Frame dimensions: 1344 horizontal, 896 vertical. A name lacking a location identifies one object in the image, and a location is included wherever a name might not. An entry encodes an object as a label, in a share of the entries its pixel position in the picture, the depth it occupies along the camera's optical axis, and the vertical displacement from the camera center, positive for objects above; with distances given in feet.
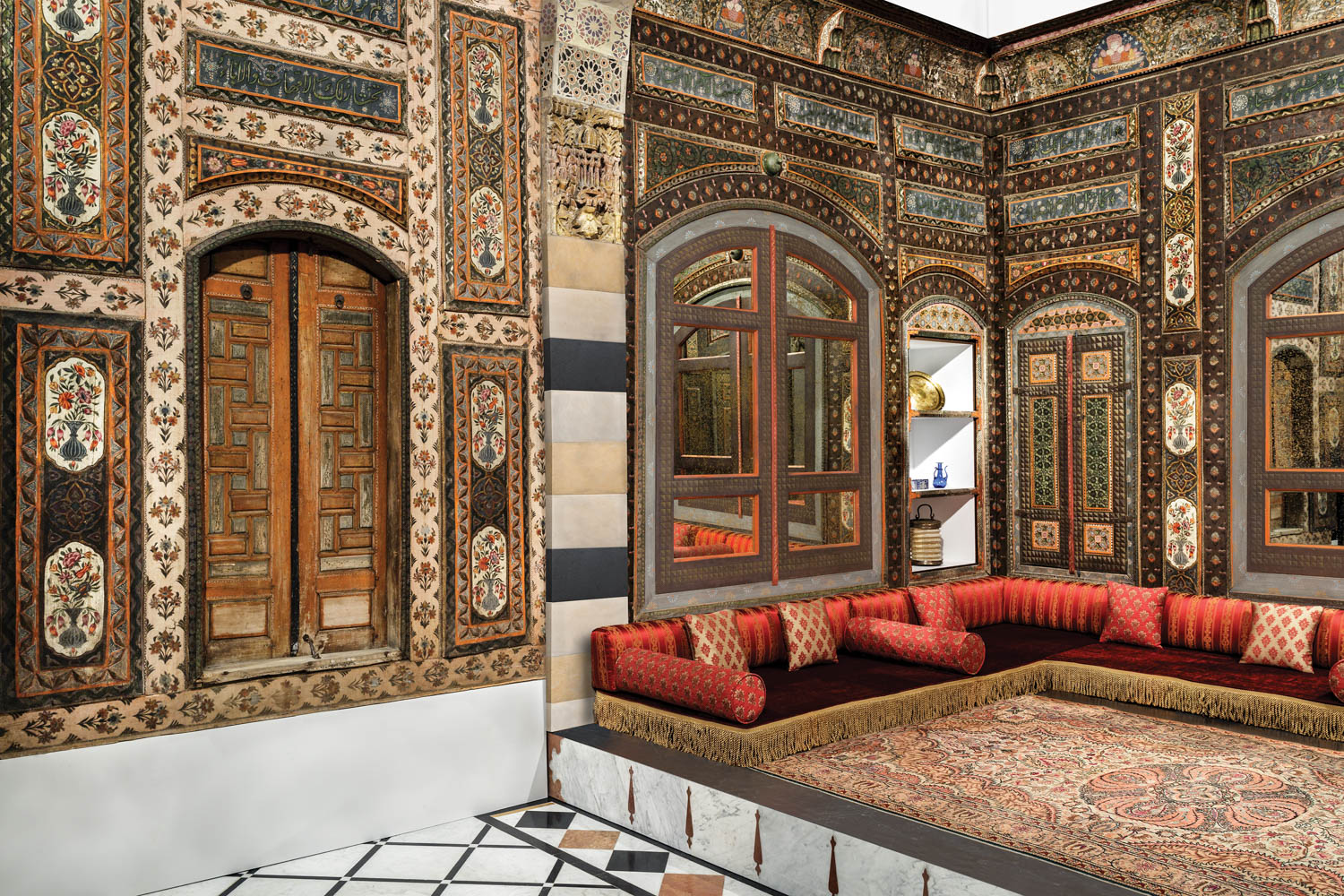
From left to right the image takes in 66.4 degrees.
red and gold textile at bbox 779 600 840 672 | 19.30 -3.35
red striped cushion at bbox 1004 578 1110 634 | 22.88 -3.39
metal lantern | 24.30 -2.03
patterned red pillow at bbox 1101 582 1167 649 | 21.29 -3.36
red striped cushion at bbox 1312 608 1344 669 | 18.84 -3.44
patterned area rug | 11.88 -4.75
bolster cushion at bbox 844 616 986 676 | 18.78 -3.53
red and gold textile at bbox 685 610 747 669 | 17.98 -3.22
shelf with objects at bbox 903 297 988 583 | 24.31 +0.39
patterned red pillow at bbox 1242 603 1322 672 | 18.94 -3.38
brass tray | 24.50 +1.47
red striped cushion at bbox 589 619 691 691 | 17.40 -3.15
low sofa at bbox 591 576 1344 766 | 16.12 -3.99
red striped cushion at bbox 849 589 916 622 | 21.18 -3.08
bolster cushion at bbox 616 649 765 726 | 15.23 -3.50
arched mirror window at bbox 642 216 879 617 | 19.34 +0.85
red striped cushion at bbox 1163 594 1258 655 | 20.29 -3.38
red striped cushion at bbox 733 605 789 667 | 19.12 -3.31
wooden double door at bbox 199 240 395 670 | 15.08 +0.12
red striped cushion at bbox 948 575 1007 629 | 23.39 -3.33
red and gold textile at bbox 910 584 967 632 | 21.80 -3.22
